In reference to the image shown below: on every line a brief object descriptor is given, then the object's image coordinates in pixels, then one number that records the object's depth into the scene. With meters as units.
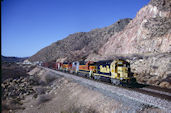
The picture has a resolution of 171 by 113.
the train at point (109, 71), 17.72
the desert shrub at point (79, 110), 13.16
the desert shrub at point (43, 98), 21.02
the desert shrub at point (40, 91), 25.49
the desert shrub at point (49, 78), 36.00
